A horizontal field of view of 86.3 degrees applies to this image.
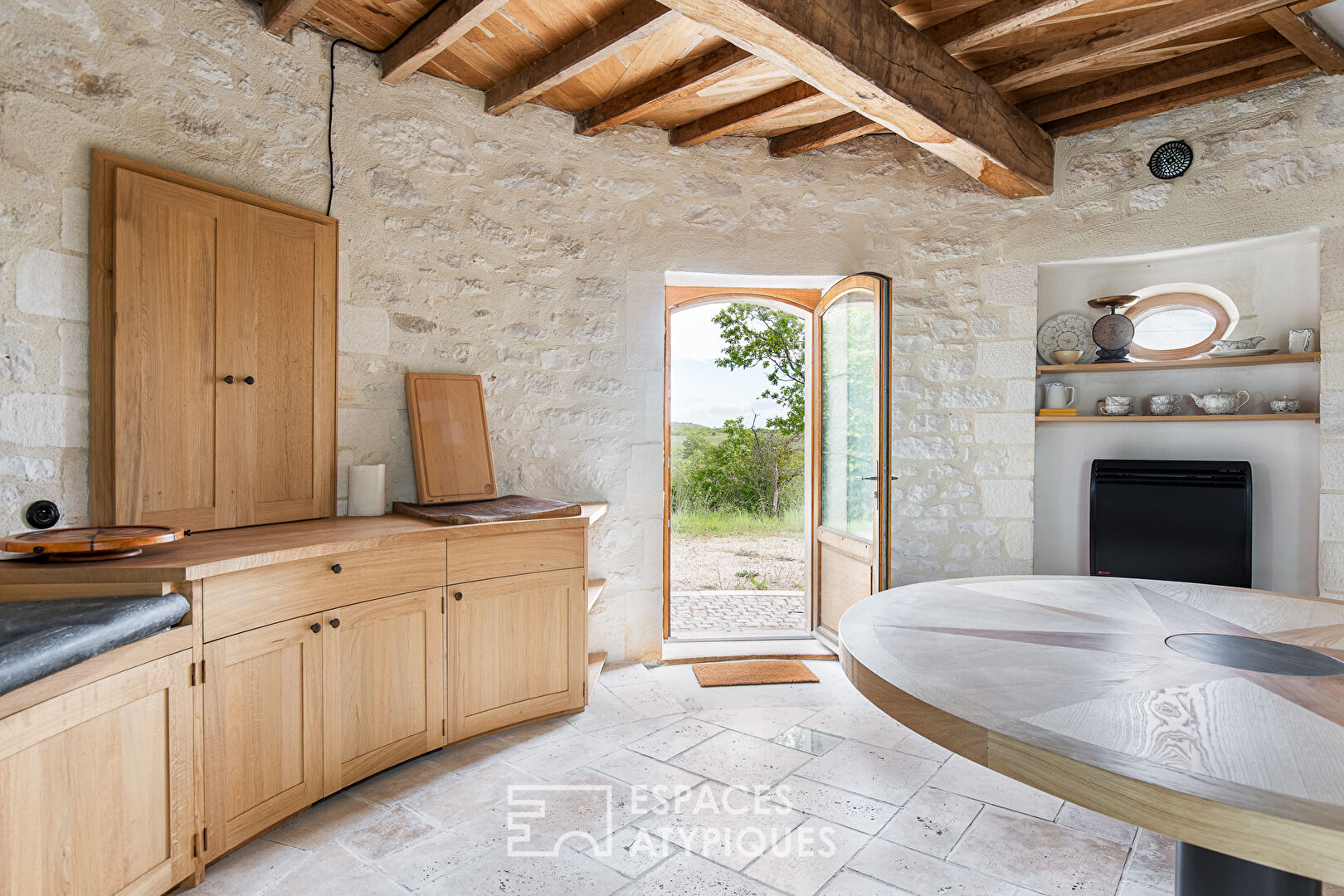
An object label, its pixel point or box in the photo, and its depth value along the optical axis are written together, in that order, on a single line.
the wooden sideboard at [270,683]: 1.50
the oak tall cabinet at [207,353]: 2.19
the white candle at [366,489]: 2.81
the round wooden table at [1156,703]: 0.88
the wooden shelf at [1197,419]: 3.06
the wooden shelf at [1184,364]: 3.07
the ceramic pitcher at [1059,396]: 3.59
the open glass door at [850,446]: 3.40
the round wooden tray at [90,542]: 1.74
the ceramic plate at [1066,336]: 3.63
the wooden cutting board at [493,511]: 2.64
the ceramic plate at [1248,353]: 3.18
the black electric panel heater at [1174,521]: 3.18
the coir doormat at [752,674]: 3.49
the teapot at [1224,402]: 3.21
